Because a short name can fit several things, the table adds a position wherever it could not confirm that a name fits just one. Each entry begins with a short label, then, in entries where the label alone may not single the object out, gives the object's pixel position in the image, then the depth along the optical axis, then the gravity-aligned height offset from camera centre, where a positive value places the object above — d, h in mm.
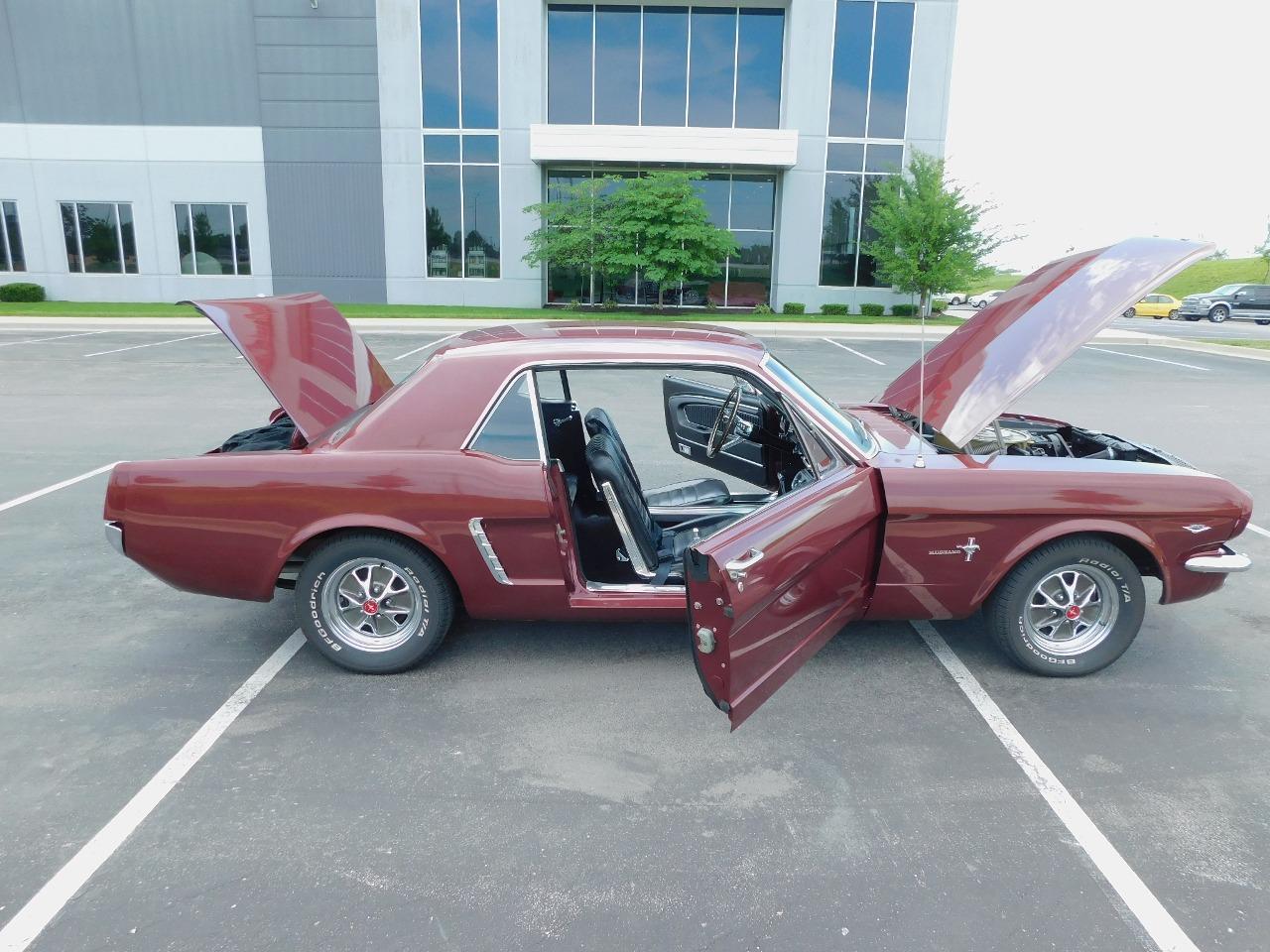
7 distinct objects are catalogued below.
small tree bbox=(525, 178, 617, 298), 27109 +1497
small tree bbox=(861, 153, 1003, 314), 26672 +1657
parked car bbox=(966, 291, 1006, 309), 47075 -641
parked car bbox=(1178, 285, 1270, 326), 37438 -515
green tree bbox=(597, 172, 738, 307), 26500 +1459
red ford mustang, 3922 -1007
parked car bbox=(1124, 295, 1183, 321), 40031 -726
